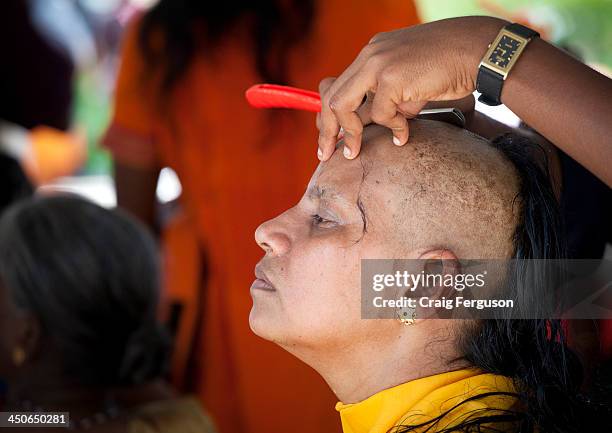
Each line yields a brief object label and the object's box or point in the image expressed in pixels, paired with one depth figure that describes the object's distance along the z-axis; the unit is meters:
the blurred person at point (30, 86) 3.54
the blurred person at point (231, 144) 2.21
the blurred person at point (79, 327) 2.23
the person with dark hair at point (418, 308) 1.39
